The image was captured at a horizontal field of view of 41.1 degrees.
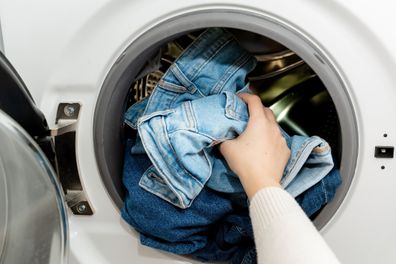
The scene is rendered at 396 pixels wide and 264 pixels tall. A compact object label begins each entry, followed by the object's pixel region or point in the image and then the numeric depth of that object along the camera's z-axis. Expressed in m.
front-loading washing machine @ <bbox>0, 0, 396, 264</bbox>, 0.67
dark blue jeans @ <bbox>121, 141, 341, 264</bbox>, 0.79
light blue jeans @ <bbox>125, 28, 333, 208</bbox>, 0.75
